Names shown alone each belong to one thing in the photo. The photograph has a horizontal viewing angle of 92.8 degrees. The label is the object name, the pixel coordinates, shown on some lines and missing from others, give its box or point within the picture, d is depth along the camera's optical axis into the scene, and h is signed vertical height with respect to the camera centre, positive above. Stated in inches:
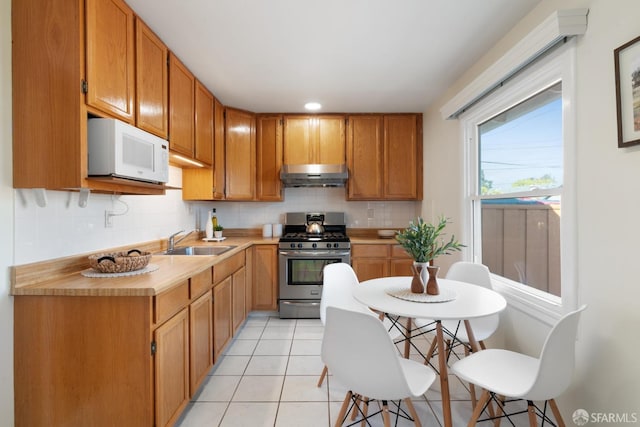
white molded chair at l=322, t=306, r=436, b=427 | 48.9 -23.8
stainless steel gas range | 135.9 -24.5
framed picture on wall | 48.2 +20.0
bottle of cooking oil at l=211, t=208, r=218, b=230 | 146.3 -2.6
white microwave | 59.4 +13.3
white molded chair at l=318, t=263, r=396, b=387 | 83.8 -21.2
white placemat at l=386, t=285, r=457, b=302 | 65.3 -18.2
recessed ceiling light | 133.2 +48.7
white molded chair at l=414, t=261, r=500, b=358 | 78.5 -27.4
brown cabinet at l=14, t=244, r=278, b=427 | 56.4 -27.2
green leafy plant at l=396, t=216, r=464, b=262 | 69.9 -6.4
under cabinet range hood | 140.3 +19.1
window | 63.5 +8.4
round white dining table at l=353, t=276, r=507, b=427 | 57.5 -18.5
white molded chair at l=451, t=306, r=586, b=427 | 48.4 -29.2
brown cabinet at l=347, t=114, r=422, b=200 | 147.4 +29.2
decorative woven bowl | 66.5 -10.6
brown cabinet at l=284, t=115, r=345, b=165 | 146.9 +37.4
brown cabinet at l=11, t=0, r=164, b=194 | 56.4 +23.3
